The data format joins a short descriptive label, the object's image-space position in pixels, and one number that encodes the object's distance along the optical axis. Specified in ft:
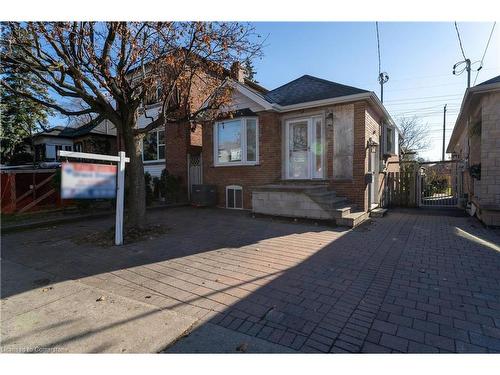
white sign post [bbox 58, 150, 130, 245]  17.48
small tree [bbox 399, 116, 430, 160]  104.33
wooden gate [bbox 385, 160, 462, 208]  35.73
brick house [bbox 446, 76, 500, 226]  22.95
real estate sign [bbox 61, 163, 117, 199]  13.74
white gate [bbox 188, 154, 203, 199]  40.78
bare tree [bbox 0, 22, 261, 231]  16.83
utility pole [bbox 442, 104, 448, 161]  97.75
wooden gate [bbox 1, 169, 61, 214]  31.35
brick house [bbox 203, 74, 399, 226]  26.71
